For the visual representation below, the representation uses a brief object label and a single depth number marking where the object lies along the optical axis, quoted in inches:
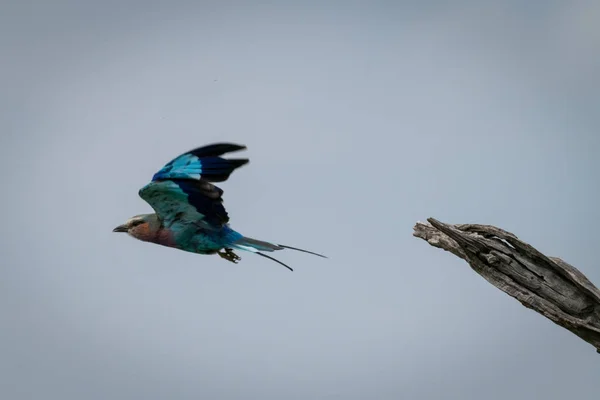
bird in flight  692.1
